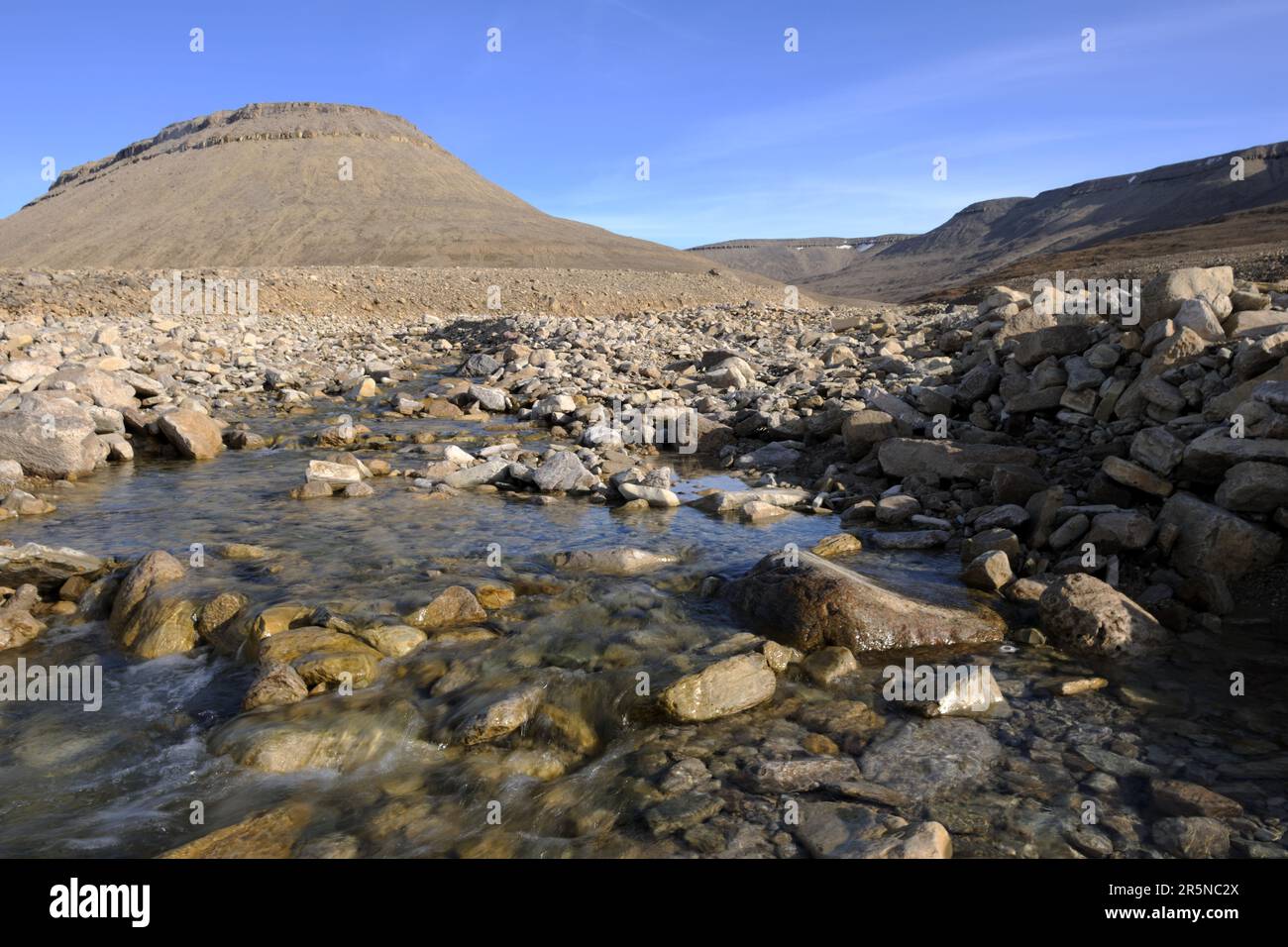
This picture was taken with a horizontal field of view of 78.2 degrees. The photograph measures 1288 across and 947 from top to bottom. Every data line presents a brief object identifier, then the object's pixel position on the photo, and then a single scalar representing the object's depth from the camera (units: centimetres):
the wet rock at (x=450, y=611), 540
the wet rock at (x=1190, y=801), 339
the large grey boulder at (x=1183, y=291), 801
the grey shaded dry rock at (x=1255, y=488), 550
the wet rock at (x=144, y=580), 548
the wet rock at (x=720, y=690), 430
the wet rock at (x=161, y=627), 512
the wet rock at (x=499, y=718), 414
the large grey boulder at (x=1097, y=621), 493
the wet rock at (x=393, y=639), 502
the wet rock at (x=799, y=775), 365
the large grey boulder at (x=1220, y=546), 545
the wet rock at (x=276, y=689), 437
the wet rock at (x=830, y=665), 473
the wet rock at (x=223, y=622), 512
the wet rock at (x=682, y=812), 339
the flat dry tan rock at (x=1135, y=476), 631
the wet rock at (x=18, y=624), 515
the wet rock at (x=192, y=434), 1040
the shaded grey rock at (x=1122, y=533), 586
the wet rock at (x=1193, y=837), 317
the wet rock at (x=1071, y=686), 447
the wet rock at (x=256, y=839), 322
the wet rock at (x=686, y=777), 366
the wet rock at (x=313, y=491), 861
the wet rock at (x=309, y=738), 394
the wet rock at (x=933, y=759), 365
